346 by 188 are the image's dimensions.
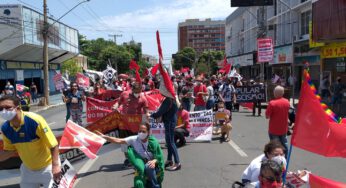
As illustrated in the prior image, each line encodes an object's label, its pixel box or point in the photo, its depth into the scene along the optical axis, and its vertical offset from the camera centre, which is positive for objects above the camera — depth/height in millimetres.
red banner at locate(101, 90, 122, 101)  16925 -732
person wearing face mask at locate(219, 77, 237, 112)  15320 -724
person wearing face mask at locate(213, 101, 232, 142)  10959 -1386
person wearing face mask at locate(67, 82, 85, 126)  12780 -850
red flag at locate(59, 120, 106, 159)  5070 -788
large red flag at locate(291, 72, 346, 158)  4262 -598
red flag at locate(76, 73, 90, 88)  20547 -150
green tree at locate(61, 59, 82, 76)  56094 +1427
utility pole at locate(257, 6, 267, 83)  27677 +3163
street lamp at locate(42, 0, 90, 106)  27436 +1031
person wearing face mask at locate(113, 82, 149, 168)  8477 -537
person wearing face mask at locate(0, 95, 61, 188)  4078 -657
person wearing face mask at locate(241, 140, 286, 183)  4742 -989
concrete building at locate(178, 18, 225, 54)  181625 +18317
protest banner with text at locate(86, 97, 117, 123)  13062 -1003
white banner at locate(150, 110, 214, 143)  10703 -1352
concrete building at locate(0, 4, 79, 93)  31438 +2837
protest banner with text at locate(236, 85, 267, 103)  17359 -797
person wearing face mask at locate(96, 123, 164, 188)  5730 -1167
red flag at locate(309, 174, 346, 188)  4383 -1179
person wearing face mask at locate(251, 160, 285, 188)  4113 -1009
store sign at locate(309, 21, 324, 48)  25852 +1815
